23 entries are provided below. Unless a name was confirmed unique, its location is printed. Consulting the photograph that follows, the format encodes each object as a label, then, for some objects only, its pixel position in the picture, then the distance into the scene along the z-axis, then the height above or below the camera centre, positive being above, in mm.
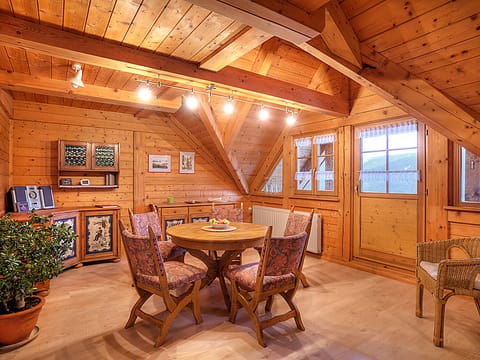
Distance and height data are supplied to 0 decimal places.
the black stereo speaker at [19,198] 3664 -198
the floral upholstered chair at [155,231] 3321 -594
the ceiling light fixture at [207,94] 3338 +1123
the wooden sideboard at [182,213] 4840 -502
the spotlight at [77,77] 2916 +1101
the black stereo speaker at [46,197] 3971 -193
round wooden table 2604 -526
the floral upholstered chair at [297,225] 3211 -462
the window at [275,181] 5512 +68
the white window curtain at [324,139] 4445 +732
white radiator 4562 -664
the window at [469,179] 3074 +70
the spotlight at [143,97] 3780 +1167
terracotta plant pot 2100 -1066
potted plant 2049 -622
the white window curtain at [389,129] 3556 +740
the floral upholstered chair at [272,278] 2184 -775
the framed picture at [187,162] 5410 +416
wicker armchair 2178 -760
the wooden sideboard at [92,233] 3936 -725
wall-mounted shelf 4203 +290
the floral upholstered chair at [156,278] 2168 -777
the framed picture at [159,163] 5086 +380
